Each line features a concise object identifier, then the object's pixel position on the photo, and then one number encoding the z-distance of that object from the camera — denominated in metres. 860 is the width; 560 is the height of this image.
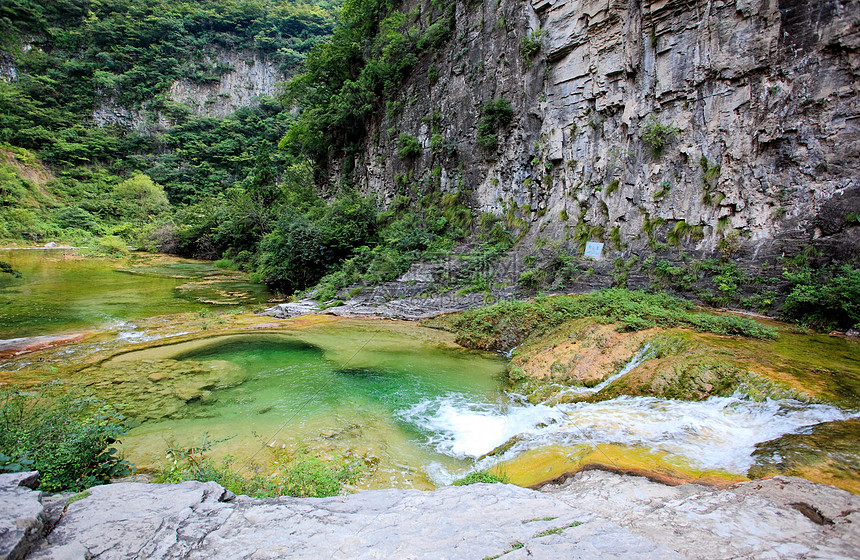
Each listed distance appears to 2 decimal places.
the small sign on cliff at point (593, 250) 12.65
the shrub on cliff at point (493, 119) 16.20
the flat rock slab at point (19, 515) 1.96
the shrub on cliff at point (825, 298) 7.67
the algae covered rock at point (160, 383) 6.22
